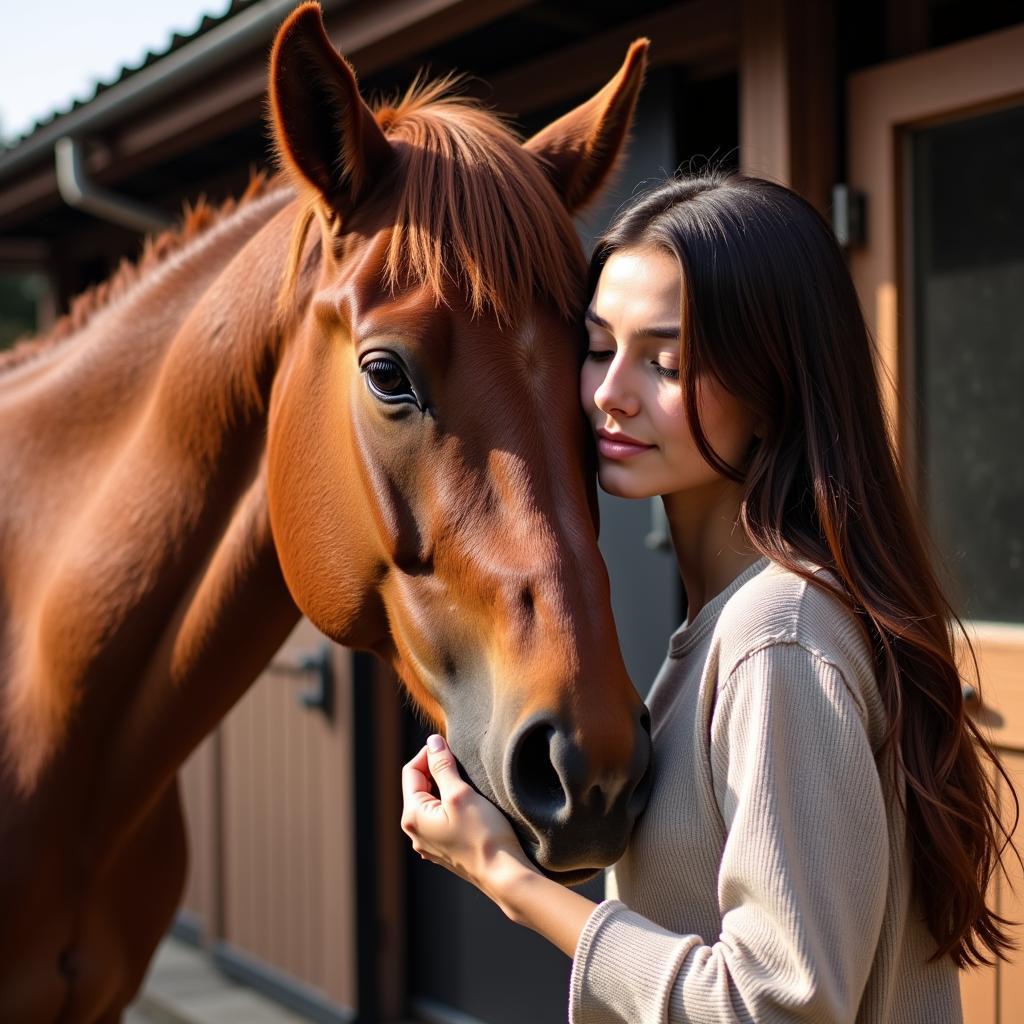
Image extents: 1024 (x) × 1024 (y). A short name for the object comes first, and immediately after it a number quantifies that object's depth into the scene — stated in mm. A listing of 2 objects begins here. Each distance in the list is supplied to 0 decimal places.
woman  947
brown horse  1205
